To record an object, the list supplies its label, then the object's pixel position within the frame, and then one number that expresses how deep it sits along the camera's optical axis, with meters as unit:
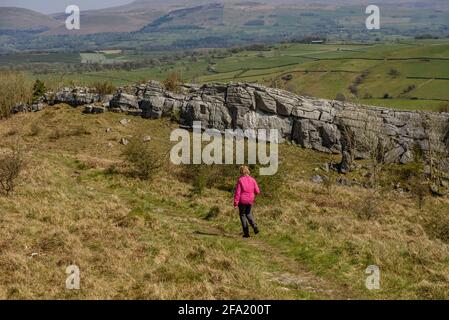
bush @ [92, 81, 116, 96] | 62.81
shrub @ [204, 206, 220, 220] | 22.31
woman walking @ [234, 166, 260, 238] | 17.69
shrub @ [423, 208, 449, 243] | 22.28
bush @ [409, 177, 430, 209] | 38.03
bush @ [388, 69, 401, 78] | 159.38
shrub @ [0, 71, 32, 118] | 61.05
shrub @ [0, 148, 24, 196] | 22.34
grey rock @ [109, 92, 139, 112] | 56.22
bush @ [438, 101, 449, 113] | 69.91
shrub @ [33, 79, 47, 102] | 64.74
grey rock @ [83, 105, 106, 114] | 55.19
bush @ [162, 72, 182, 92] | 62.97
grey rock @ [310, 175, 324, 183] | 45.91
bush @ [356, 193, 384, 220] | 26.70
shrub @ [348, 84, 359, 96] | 145.88
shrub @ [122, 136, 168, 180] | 32.69
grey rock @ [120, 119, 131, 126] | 53.13
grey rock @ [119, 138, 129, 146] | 47.19
